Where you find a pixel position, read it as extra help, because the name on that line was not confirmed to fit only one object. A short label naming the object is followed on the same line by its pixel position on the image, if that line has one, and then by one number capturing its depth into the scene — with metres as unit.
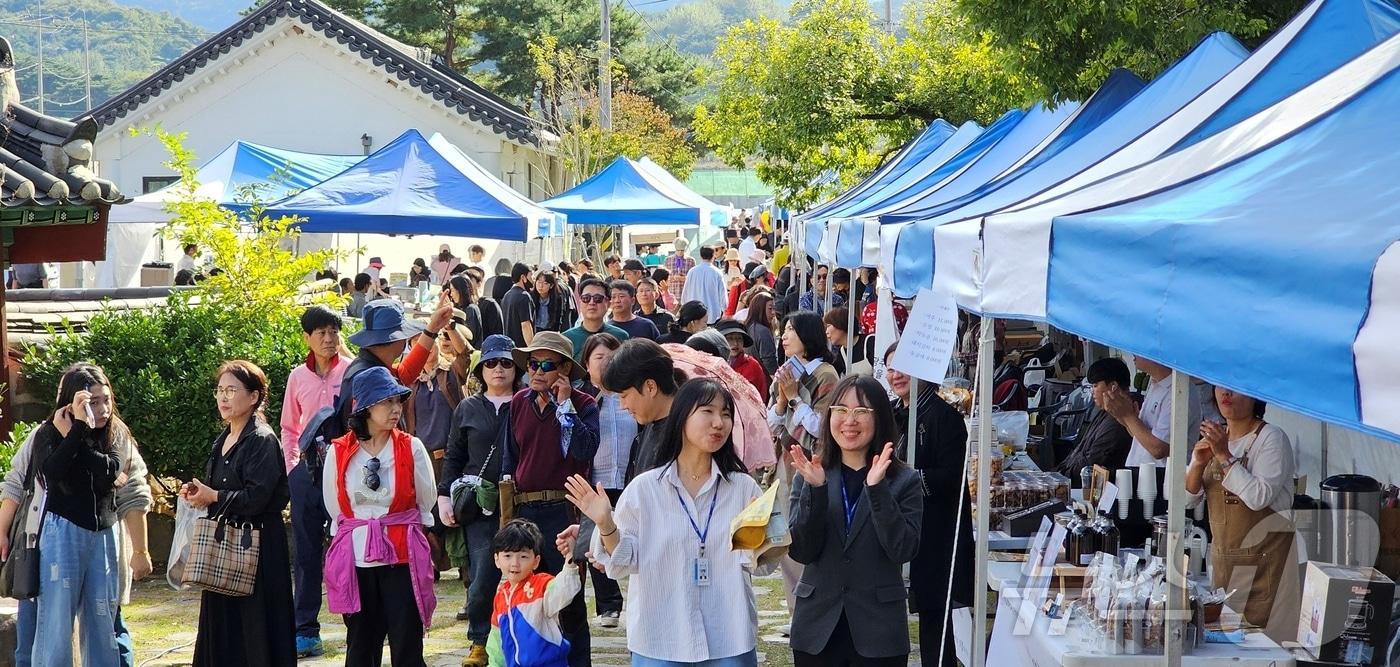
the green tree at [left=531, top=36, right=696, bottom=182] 35.94
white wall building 32.56
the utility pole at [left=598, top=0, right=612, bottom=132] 33.94
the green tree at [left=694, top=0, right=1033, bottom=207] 19.64
